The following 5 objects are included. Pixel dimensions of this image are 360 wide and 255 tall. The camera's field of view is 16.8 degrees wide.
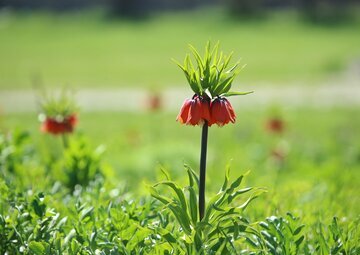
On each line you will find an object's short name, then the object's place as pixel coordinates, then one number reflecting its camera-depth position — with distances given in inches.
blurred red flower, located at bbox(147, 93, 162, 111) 457.4
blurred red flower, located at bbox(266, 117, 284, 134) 437.5
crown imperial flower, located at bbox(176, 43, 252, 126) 174.5
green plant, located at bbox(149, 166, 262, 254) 174.2
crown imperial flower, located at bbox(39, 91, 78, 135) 281.5
